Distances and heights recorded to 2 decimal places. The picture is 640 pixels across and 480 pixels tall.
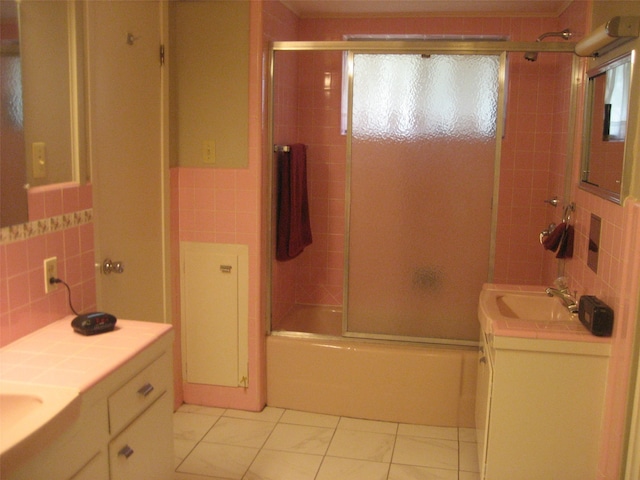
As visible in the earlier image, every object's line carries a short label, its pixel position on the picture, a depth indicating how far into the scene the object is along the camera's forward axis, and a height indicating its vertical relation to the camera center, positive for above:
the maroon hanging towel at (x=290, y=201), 3.62 -0.31
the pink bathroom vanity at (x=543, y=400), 2.38 -0.92
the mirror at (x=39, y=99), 1.98 +0.13
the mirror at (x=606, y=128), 2.44 +0.09
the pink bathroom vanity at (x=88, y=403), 1.52 -0.68
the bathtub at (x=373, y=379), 3.23 -1.17
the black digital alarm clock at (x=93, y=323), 2.09 -0.58
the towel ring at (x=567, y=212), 3.08 -0.29
